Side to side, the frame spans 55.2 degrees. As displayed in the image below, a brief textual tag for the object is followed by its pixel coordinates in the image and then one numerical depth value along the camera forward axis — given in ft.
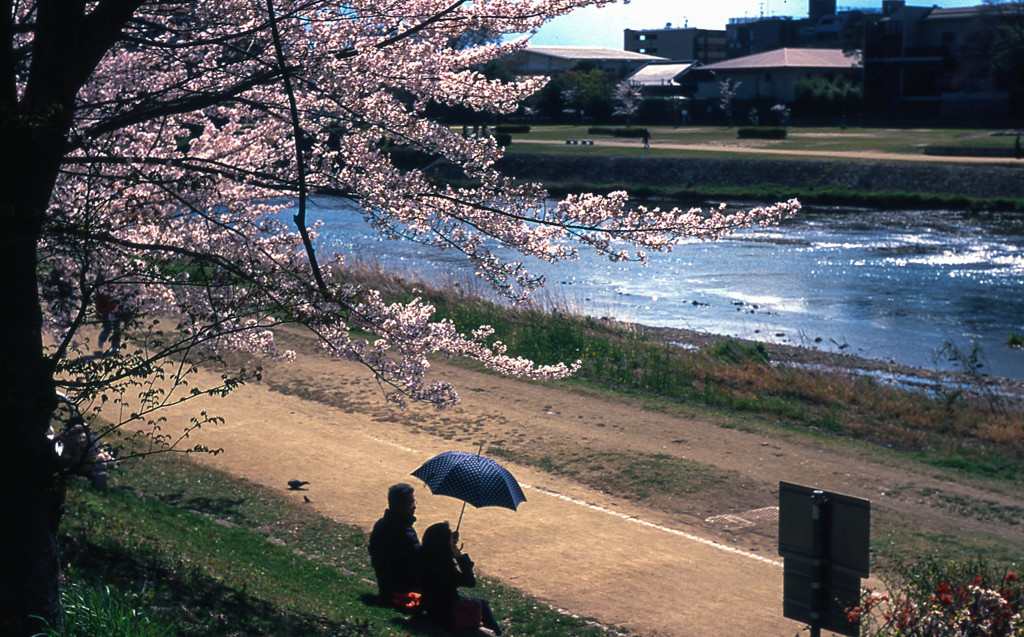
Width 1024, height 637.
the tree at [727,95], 285.84
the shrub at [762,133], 229.04
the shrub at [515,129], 252.83
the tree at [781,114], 263.90
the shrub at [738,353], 62.05
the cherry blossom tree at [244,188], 17.65
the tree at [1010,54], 211.00
